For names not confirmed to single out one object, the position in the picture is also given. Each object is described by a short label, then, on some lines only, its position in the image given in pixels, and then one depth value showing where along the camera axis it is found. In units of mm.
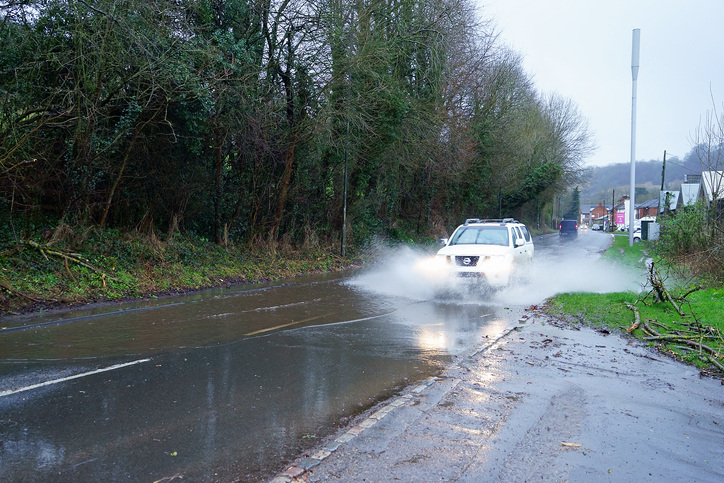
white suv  13125
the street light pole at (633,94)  27766
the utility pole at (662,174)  46166
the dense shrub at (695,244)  14328
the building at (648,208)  102525
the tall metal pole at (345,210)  21750
